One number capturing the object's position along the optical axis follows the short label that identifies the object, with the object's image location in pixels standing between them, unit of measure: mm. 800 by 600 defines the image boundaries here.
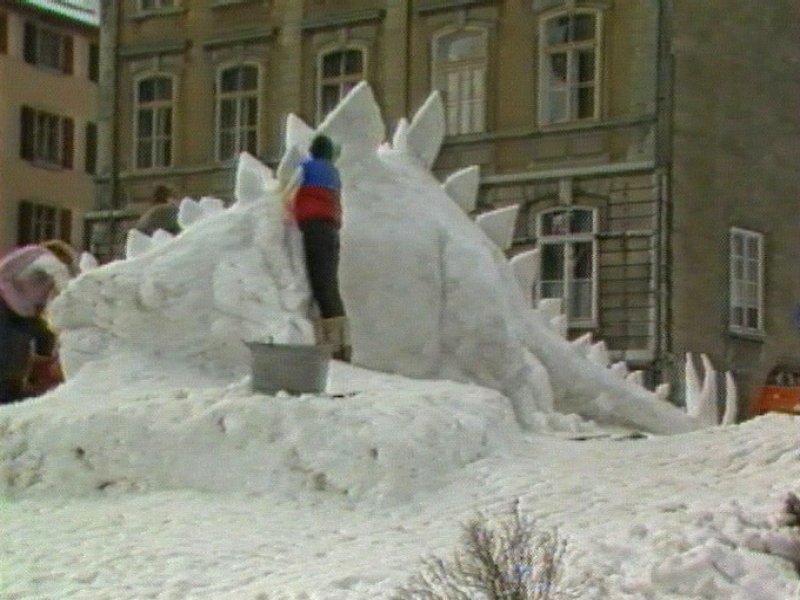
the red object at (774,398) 22469
